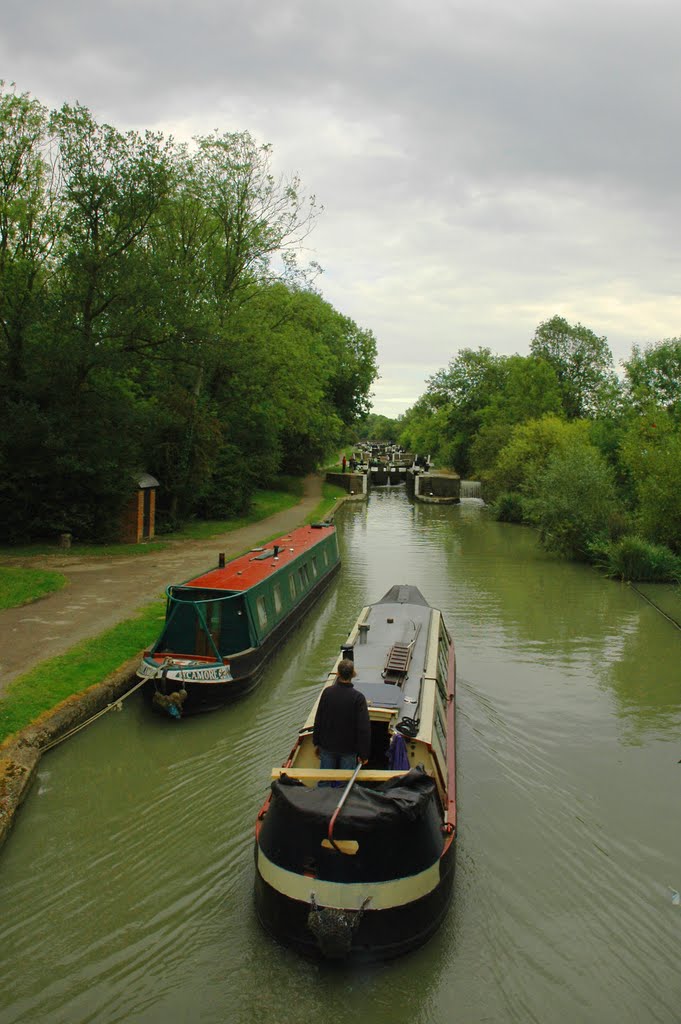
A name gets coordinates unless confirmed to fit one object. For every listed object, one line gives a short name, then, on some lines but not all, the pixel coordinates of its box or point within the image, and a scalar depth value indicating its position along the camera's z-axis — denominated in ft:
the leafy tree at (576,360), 190.19
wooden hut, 71.31
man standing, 21.47
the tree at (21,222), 63.57
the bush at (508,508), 120.47
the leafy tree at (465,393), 197.16
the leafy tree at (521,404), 156.35
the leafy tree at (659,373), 146.41
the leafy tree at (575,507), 82.79
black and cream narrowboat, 17.52
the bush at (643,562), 71.51
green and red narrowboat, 33.73
